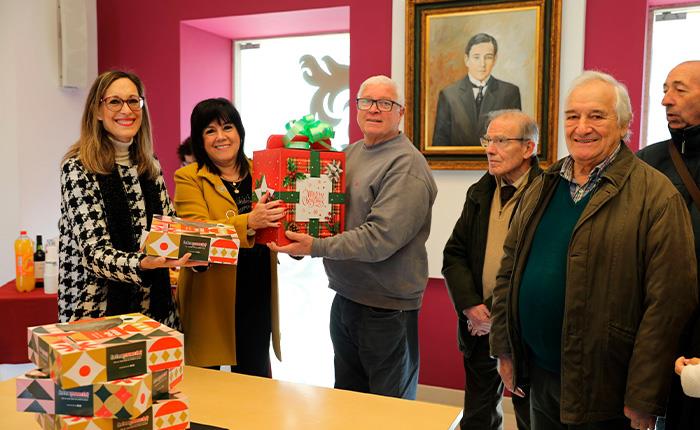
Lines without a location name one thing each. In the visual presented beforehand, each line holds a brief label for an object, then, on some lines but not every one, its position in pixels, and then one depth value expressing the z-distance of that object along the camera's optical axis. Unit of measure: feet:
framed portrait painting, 10.89
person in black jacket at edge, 6.47
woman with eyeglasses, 6.29
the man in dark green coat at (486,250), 7.83
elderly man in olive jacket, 5.15
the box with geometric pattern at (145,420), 3.67
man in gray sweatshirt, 7.37
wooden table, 4.80
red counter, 10.15
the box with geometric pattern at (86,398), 3.65
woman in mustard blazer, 7.14
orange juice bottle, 10.78
